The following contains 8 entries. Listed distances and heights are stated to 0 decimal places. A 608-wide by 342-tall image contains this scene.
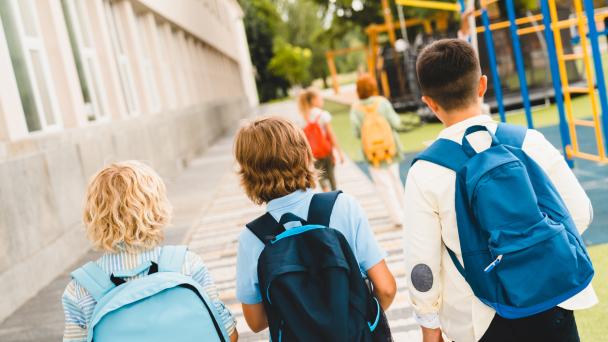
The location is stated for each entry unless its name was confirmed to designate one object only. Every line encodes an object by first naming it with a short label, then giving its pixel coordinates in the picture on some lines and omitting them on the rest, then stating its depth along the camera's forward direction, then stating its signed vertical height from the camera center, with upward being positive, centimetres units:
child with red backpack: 730 -37
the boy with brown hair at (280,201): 239 -36
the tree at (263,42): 6825 +544
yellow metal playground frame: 656 -24
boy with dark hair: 217 -48
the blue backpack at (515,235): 200 -52
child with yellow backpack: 675 -58
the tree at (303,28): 8069 +715
